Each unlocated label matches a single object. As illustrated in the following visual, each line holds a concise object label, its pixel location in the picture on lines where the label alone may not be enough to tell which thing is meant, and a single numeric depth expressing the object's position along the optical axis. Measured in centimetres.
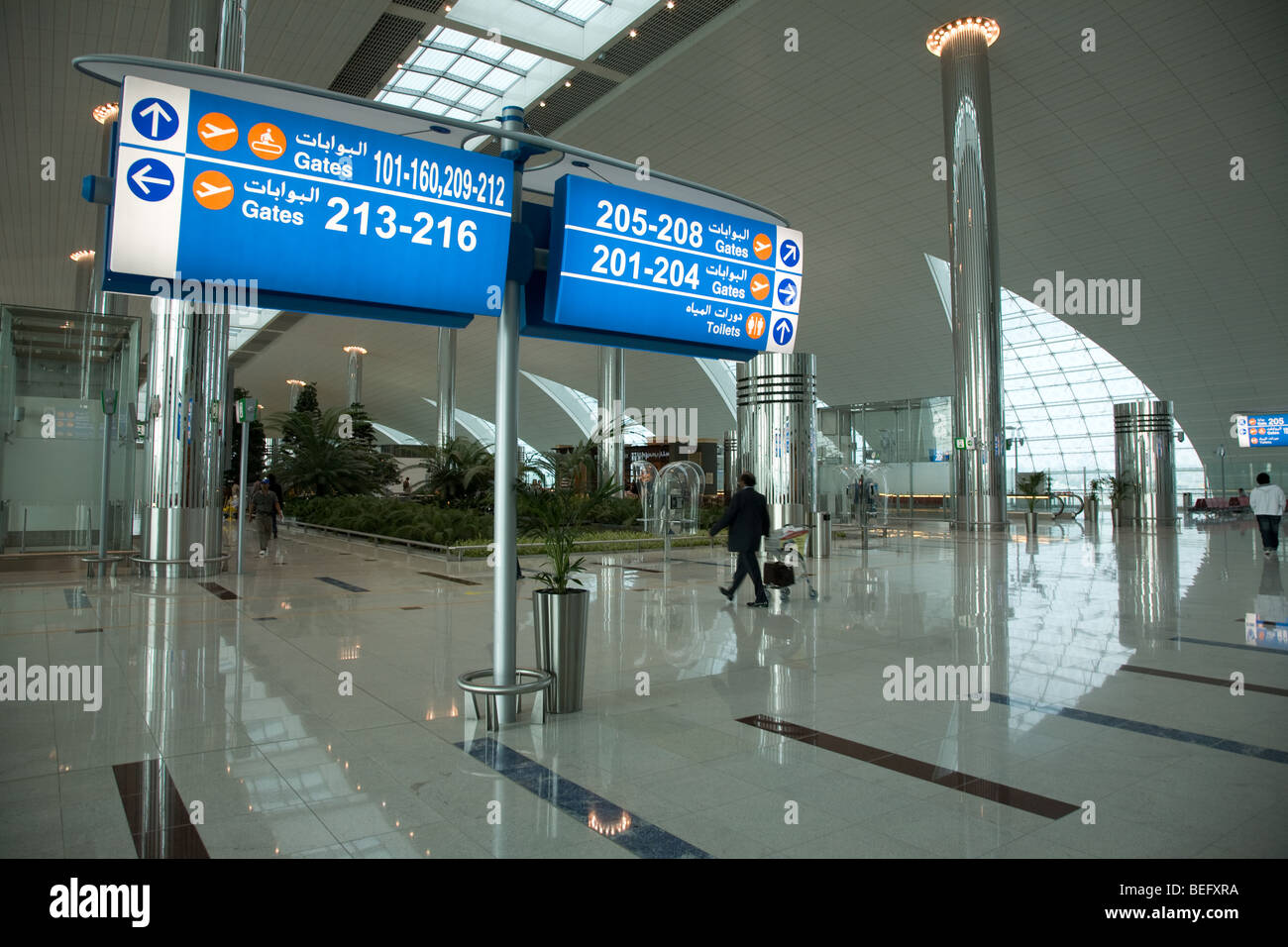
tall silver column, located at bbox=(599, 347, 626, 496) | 3862
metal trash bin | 1630
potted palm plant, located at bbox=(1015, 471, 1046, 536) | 2850
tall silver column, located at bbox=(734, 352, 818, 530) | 1711
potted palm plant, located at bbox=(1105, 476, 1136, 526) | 2922
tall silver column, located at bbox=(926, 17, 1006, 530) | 2316
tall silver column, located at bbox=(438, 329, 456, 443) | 4588
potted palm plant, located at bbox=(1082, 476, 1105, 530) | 2898
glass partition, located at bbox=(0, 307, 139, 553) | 1368
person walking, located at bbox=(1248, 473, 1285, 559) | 1619
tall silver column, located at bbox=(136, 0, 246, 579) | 1173
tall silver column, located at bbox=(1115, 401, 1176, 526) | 2952
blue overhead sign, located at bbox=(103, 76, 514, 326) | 371
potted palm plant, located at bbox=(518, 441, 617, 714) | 487
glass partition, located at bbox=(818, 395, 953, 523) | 3531
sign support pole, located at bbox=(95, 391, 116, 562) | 1209
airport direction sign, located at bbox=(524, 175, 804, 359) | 481
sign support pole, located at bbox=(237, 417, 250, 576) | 1065
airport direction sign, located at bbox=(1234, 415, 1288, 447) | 3647
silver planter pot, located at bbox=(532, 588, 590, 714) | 487
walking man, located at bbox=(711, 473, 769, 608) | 922
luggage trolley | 972
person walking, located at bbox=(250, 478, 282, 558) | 1516
